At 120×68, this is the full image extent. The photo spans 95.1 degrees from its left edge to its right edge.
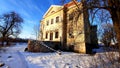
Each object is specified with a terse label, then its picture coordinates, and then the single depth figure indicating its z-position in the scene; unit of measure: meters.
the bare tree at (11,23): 14.02
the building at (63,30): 8.62
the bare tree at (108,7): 3.99
